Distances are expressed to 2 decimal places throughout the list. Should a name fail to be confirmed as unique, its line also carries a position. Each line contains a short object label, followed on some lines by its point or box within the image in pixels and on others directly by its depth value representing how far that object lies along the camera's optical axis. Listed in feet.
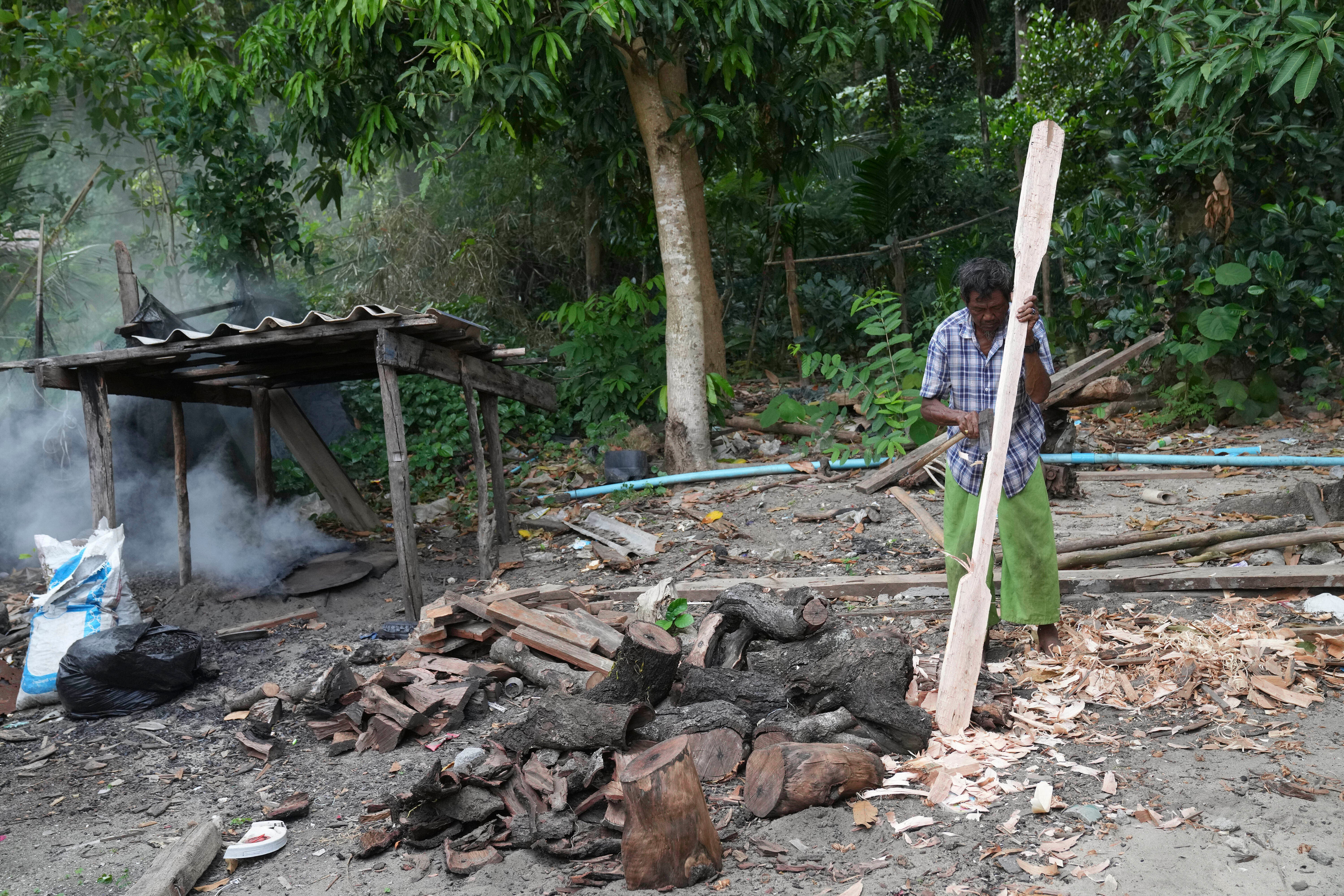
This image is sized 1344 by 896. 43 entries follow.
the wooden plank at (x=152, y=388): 21.35
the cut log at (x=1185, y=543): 17.92
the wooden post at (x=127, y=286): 26.32
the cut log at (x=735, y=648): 14.88
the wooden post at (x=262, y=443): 28.35
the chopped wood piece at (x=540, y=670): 15.49
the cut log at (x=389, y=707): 14.47
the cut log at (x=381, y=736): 14.33
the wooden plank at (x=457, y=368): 20.57
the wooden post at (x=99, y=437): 21.29
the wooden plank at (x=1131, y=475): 24.90
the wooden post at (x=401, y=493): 20.43
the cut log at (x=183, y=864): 10.34
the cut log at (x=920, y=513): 20.26
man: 12.97
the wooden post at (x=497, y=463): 27.17
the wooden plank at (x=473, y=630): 17.49
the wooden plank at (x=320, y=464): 28.99
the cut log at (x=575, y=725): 12.12
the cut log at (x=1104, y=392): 21.48
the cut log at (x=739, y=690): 12.82
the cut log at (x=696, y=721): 12.00
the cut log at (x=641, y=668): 13.24
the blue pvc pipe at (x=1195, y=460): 23.76
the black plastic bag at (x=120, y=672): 16.63
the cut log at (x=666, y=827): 9.48
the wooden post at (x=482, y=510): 23.89
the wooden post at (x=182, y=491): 24.35
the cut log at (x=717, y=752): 11.68
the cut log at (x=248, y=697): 16.48
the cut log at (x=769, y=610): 14.73
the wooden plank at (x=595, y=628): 16.60
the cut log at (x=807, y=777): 10.48
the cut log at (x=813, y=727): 11.54
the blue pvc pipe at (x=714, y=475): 28.50
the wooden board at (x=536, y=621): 16.55
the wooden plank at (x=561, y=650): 15.96
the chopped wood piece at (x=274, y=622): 20.92
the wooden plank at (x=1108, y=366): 23.20
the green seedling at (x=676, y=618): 17.19
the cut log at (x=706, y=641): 14.75
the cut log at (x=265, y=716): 15.08
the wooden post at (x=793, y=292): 39.63
